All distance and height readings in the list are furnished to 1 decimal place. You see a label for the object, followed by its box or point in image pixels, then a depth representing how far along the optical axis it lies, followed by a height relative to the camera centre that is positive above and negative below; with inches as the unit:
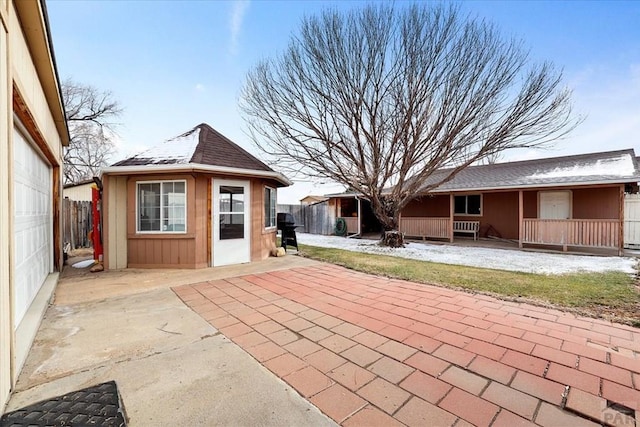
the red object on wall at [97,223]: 272.4 -9.5
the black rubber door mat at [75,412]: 71.4 -51.3
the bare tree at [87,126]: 737.6 +232.3
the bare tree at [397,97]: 362.6 +152.0
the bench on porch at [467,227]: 518.5 -28.3
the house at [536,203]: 367.9 +14.2
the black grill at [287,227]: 372.2 -18.9
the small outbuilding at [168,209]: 258.8 +3.4
